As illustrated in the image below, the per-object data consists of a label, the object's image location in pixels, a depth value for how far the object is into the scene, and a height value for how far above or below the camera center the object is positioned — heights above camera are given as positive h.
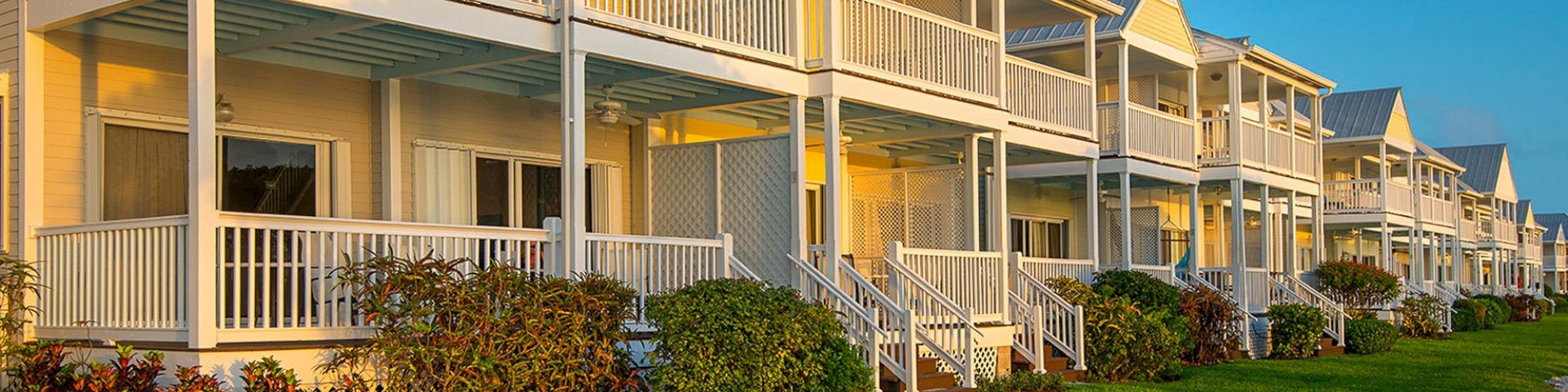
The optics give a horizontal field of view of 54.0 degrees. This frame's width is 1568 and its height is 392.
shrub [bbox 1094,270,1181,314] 21.53 -0.81
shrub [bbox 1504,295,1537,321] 49.34 -2.58
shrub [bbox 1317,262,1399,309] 31.44 -1.11
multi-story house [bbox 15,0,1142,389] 11.50 +0.89
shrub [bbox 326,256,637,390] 11.24 -0.65
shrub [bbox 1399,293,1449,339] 34.41 -1.99
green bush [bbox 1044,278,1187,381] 19.41 -1.40
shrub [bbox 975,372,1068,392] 16.22 -1.61
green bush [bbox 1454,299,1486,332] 39.12 -2.24
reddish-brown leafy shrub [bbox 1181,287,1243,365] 22.97 -1.39
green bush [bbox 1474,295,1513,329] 42.19 -2.37
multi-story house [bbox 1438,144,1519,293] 62.41 +1.33
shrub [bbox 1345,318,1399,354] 27.56 -1.93
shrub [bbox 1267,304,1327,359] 25.89 -1.68
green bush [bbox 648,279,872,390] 13.16 -0.90
